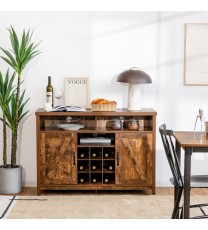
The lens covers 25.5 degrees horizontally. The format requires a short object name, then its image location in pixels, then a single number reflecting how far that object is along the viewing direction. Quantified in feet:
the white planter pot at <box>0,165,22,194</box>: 17.13
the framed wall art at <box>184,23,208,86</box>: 17.93
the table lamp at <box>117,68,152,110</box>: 16.81
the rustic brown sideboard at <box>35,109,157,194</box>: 16.85
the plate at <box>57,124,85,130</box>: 16.98
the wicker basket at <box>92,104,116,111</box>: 16.94
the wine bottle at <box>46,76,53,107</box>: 17.29
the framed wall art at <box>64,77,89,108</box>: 18.04
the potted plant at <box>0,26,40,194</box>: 16.75
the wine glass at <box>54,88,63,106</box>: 17.74
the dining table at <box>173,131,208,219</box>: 11.71
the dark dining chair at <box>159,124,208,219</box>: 11.95
